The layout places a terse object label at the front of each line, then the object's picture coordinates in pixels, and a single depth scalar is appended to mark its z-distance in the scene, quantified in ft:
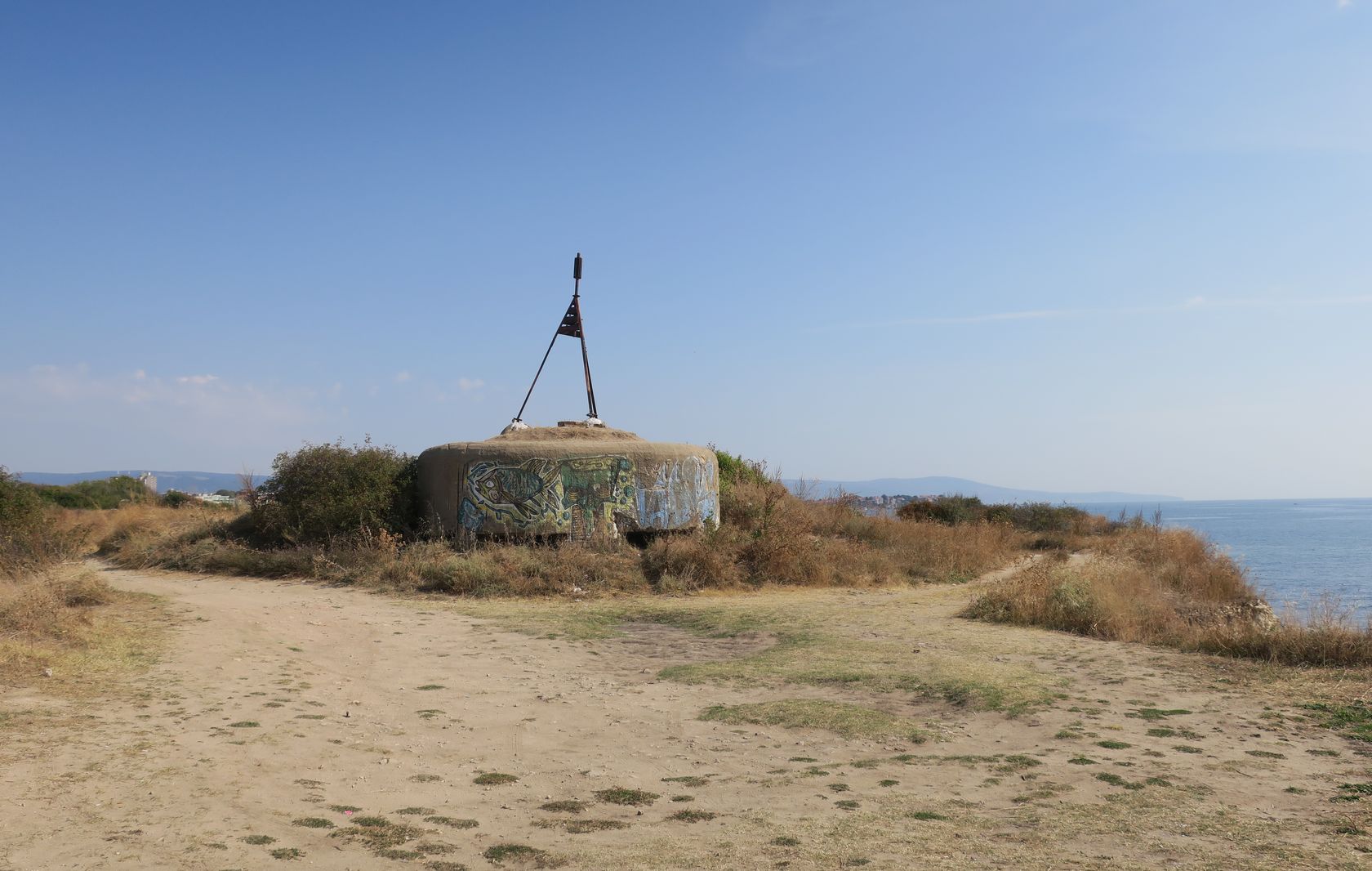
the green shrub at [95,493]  115.24
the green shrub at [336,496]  54.80
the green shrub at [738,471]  74.97
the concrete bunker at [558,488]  54.34
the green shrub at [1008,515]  94.07
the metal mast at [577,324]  66.90
